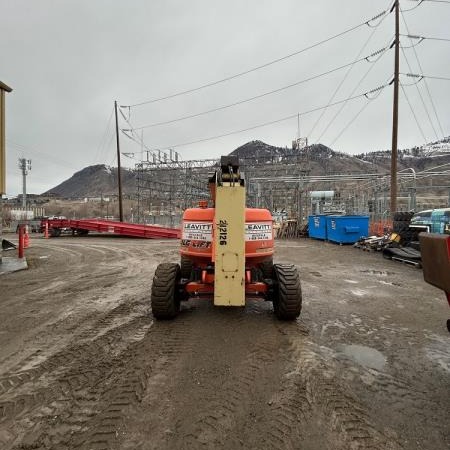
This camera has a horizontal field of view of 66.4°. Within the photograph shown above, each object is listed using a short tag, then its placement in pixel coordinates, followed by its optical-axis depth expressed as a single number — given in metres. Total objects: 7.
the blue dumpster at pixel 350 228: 17.89
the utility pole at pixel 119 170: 30.14
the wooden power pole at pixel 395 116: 16.62
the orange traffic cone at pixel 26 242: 17.50
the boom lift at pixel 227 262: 4.68
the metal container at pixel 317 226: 20.39
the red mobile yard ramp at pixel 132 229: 23.25
